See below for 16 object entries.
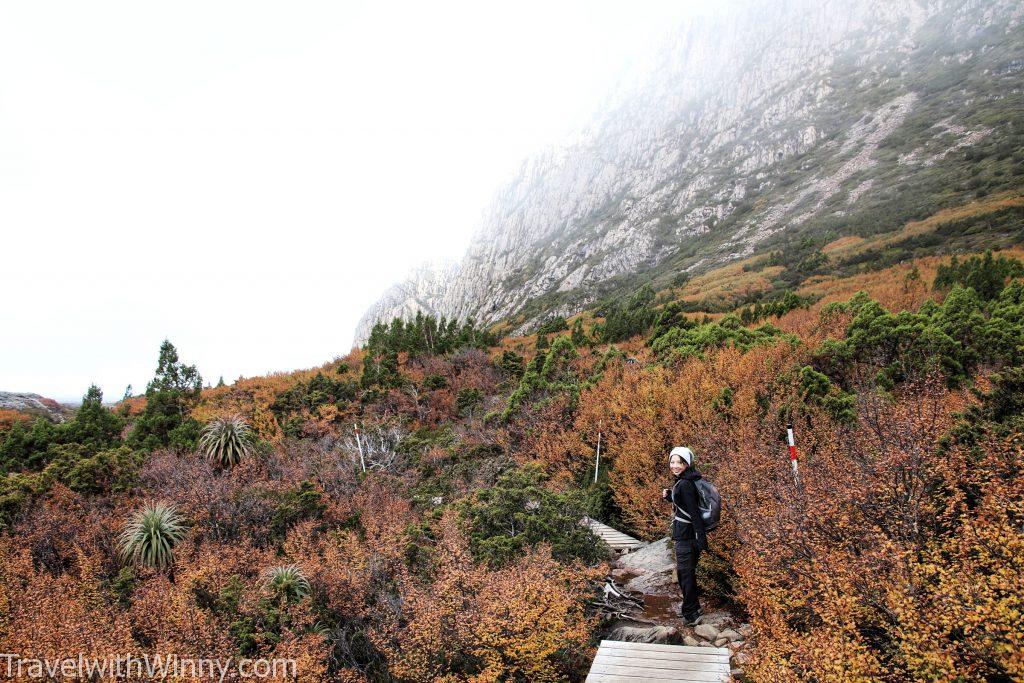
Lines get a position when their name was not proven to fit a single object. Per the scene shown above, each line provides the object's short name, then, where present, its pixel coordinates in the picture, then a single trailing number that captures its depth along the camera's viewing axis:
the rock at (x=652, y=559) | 8.02
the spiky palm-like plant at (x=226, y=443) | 14.62
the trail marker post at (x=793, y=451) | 6.49
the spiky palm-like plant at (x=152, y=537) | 10.48
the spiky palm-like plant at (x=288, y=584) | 8.16
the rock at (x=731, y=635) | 5.61
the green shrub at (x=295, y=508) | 11.52
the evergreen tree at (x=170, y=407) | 16.00
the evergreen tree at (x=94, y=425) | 15.96
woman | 6.09
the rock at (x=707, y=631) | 5.84
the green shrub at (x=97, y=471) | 13.09
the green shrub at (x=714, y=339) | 13.98
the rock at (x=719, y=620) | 6.05
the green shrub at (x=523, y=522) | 8.18
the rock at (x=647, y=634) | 5.87
